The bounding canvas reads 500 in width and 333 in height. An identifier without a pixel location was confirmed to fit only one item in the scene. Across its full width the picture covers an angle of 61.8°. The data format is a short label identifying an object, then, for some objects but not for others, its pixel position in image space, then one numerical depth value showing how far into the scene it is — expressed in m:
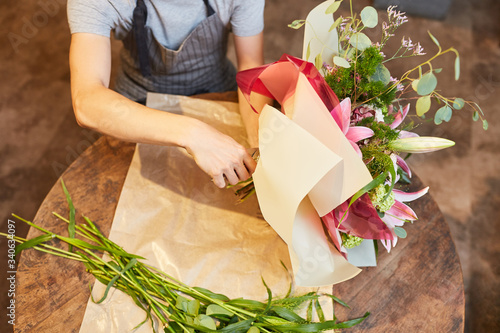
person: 0.87
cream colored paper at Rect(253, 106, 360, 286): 0.65
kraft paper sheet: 0.90
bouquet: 0.70
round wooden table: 0.91
